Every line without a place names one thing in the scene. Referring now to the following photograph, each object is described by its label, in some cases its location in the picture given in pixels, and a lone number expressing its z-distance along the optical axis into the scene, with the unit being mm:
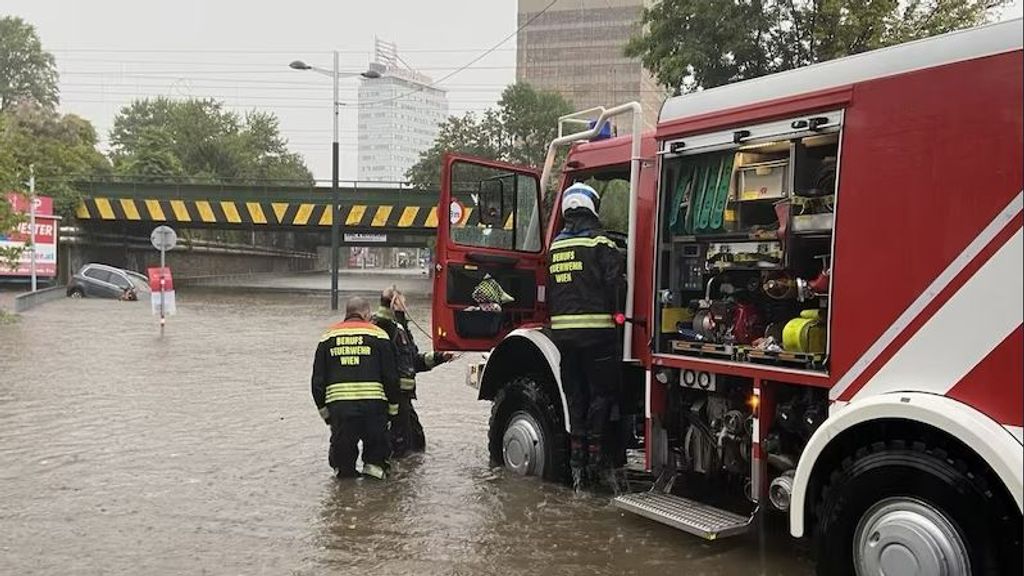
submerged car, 30438
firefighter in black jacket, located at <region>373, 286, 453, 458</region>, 7773
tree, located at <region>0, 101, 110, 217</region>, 32609
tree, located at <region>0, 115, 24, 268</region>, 20056
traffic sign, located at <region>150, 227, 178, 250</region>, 20484
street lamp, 27750
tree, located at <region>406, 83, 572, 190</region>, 48125
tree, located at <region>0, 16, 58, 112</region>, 69812
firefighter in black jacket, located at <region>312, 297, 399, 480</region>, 6973
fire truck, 3725
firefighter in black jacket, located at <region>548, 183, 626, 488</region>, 5918
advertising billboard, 29719
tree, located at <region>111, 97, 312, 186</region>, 53903
